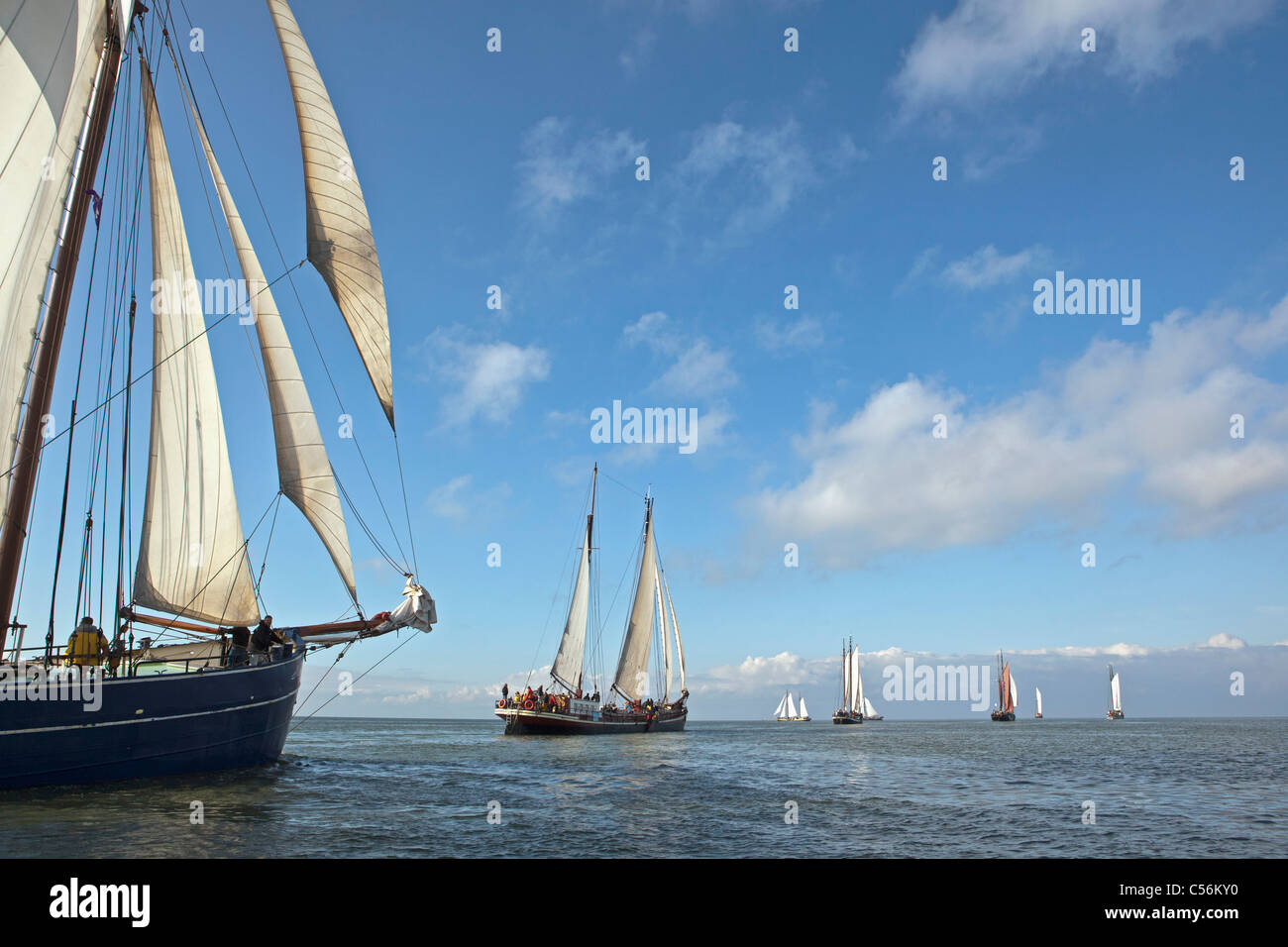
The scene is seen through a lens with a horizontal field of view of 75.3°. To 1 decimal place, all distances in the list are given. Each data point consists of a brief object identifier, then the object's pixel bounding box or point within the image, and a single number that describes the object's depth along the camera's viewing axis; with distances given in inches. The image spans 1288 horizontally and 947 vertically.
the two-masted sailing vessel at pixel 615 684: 2532.0
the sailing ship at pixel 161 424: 817.5
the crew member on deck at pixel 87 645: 869.2
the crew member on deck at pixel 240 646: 967.0
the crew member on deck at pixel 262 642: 995.3
